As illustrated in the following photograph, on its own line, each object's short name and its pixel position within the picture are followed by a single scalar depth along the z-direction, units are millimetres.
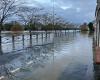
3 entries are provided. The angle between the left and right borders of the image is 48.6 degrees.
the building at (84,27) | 55955
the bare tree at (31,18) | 24403
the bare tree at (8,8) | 13195
